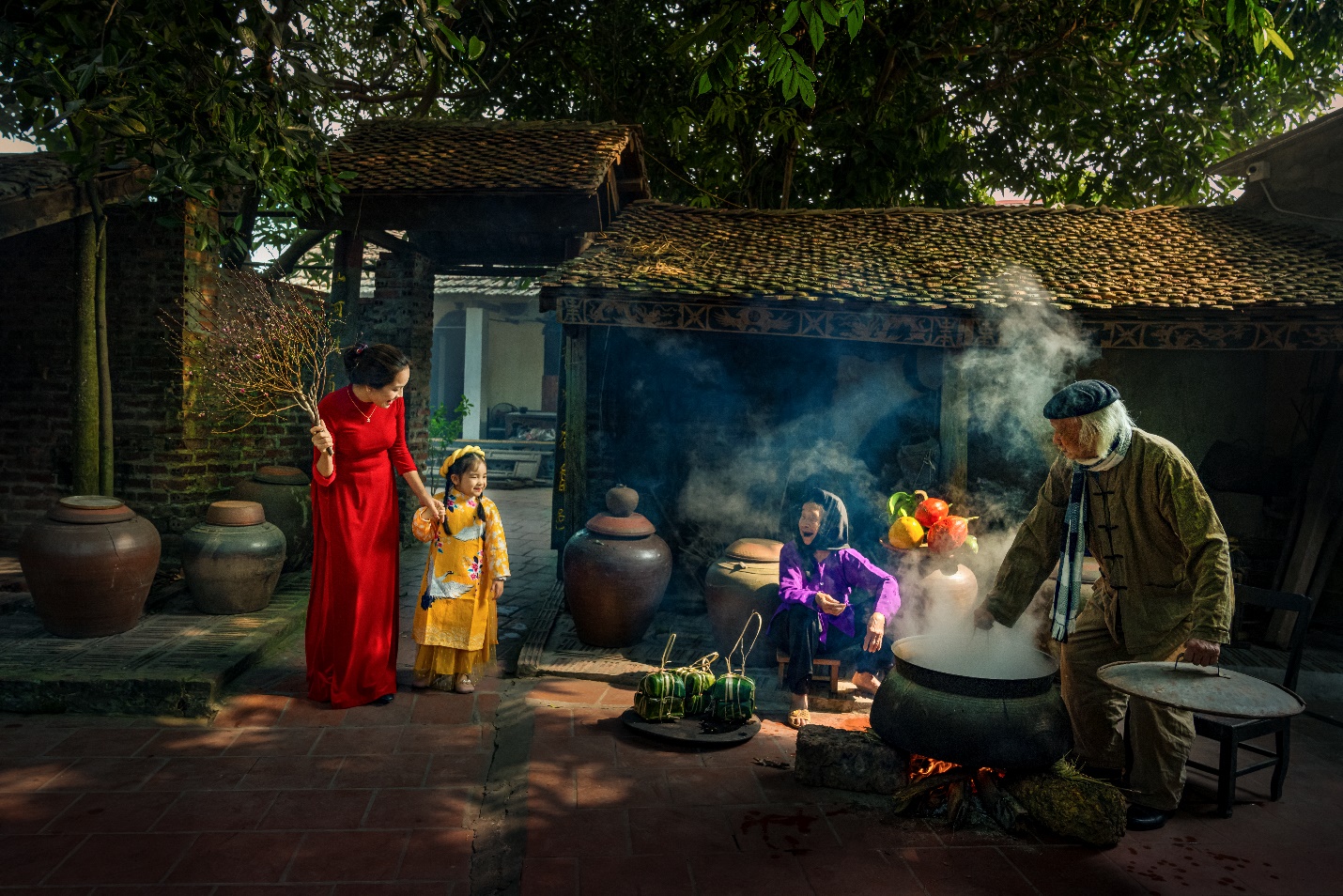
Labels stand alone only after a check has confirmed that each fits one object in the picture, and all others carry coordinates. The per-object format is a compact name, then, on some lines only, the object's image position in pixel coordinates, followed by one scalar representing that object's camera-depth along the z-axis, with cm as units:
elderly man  413
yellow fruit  674
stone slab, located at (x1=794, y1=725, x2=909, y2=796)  442
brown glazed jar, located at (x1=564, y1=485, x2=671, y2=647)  679
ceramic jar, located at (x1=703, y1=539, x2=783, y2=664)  664
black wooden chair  438
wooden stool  589
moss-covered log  391
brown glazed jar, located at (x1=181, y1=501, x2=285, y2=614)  682
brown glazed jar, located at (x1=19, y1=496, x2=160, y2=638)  587
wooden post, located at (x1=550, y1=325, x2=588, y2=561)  762
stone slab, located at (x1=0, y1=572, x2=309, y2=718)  525
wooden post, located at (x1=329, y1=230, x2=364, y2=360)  984
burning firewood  419
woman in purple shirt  588
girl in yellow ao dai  582
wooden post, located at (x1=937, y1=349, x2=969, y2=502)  766
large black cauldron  396
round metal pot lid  318
